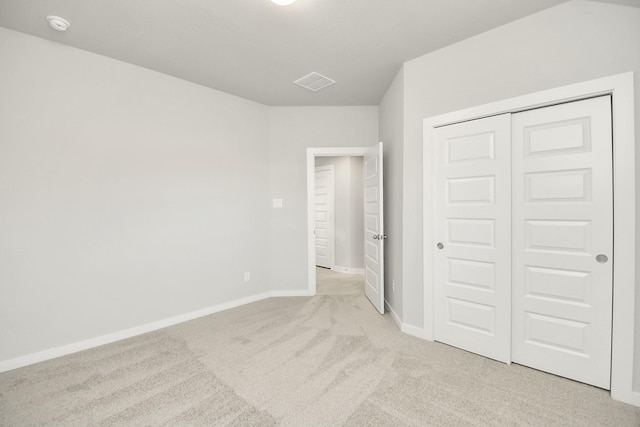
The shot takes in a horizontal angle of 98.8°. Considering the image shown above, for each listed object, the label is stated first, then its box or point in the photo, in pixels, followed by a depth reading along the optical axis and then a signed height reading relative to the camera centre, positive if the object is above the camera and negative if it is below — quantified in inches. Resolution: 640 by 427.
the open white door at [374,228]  128.6 -11.3
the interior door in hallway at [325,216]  231.6 -7.6
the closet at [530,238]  73.6 -10.4
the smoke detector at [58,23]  81.1 +57.1
